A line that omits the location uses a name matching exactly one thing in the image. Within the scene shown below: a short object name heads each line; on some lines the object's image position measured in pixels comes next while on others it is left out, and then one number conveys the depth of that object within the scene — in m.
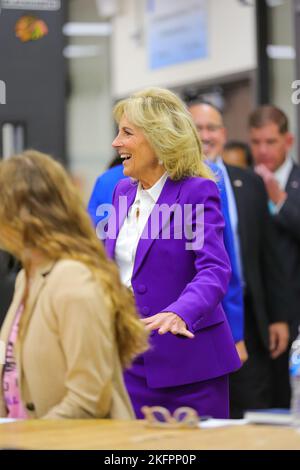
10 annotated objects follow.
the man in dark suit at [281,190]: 8.93
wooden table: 3.43
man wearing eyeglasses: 8.14
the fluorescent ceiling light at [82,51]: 17.51
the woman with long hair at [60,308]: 3.88
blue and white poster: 14.36
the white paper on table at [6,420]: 3.97
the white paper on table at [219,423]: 3.81
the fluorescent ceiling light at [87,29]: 17.42
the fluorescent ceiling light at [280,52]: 13.10
